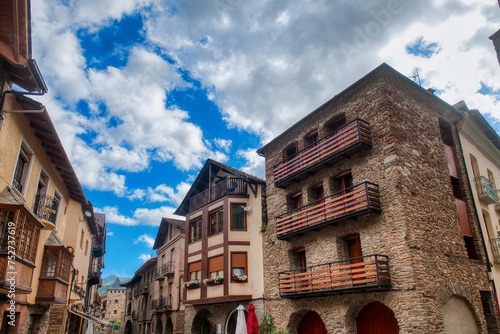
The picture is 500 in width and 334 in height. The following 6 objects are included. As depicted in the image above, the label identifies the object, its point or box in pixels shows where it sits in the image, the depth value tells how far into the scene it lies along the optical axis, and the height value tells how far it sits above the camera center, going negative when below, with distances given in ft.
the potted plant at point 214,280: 67.77 +6.59
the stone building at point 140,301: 125.70 +6.79
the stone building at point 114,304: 253.12 +10.93
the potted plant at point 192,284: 73.10 +6.49
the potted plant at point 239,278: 66.83 +6.76
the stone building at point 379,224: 44.80 +11.87
